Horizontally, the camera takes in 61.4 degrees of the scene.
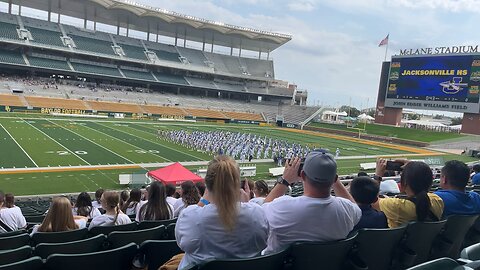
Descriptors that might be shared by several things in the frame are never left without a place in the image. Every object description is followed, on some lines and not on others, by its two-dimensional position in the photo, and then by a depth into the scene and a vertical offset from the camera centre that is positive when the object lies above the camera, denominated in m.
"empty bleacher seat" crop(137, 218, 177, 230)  4.04 -1.32
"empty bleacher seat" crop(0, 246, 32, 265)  2.82 -1.26
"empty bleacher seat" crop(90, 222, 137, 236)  3.84 -1.35
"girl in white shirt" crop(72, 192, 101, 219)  5.72 -1.75
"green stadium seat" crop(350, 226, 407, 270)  2.90 -0.98
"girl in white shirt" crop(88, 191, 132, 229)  4.22 -1.35
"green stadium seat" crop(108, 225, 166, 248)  3.38 -1.25
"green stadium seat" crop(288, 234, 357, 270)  2.58 -0.95
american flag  48.38 +8.63
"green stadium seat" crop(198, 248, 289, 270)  2.24 -0.93
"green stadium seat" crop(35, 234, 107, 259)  3.07 -1.27
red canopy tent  12.70 -2.57
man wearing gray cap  2.68 -0.70
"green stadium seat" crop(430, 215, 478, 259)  3.51 -1.00
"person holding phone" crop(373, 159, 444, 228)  3.42 -0.73
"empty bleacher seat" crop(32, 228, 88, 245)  3.52 -1.35
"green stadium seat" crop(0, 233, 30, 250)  3.55 -1.44
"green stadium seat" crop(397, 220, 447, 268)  3.23 -0.99
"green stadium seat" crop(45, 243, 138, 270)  2.53 -1.14
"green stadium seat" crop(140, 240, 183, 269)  3.01 -1.20
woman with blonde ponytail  2.48 -0.78
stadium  3.04 -1.14
